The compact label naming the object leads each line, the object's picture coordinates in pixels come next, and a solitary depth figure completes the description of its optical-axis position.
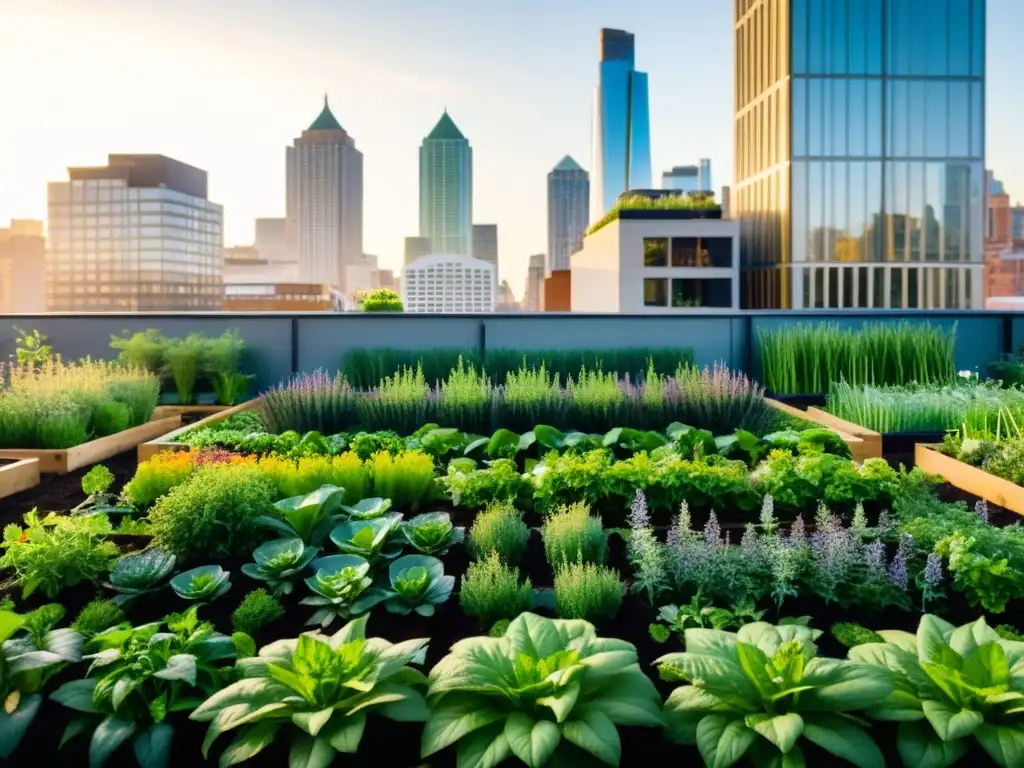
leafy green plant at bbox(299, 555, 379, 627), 3.12
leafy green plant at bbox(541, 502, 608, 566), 3.55
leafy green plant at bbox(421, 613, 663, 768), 2.23
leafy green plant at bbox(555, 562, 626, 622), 3.06
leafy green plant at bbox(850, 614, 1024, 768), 2.27
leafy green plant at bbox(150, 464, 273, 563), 3.62
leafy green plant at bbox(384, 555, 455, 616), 3.13
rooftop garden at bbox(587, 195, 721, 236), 26.62
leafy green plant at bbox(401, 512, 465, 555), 3.60
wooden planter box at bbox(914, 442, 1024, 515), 4.66
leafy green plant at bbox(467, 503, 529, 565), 3.61
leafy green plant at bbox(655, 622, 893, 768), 2.25
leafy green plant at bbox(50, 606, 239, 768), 2.44
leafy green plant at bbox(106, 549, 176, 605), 3.32
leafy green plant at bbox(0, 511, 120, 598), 3.37
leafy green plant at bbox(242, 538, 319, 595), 3.35
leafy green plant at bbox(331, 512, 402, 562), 3.48
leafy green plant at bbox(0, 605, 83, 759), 2.54
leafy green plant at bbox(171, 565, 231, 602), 3.22
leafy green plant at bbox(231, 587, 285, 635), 3.06
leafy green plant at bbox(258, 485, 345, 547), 3.77
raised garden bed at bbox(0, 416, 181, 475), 6.11
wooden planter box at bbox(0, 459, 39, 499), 5.50
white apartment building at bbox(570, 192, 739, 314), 26.05
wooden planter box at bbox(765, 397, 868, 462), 5.96
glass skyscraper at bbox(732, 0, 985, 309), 32.12
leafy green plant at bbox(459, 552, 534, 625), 3.10
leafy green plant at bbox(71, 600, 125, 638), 3.02
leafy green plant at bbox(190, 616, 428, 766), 2.31
